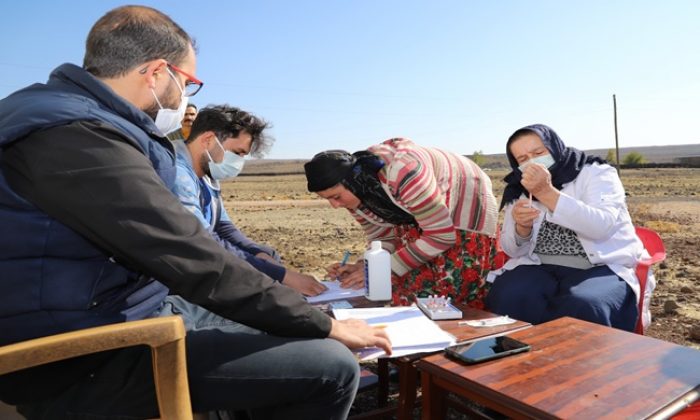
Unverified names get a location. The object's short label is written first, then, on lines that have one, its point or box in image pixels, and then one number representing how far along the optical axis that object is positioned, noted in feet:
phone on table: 5.45
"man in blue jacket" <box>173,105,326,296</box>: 9.93
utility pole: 123.13
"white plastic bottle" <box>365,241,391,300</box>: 8.43
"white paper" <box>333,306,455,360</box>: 5.78
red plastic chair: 9.00
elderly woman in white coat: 8.51
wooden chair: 3.64
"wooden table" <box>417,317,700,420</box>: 4.40
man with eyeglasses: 4.13
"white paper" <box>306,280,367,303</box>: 8.70
